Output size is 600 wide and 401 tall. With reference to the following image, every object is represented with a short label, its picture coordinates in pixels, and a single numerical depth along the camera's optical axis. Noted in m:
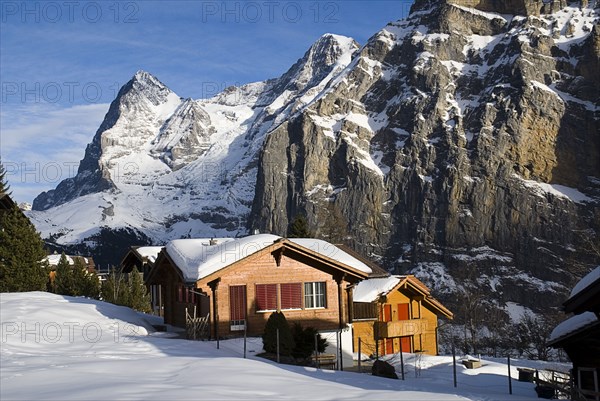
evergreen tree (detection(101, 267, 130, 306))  44.88
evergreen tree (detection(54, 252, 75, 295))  47.94
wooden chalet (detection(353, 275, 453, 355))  38.75
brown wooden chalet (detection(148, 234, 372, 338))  28.50
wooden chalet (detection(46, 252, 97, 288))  52.95
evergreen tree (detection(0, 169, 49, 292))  39.06
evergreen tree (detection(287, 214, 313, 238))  55.91
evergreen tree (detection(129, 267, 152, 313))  45.46
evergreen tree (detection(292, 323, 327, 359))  24.69
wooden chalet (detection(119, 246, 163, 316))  43.78
